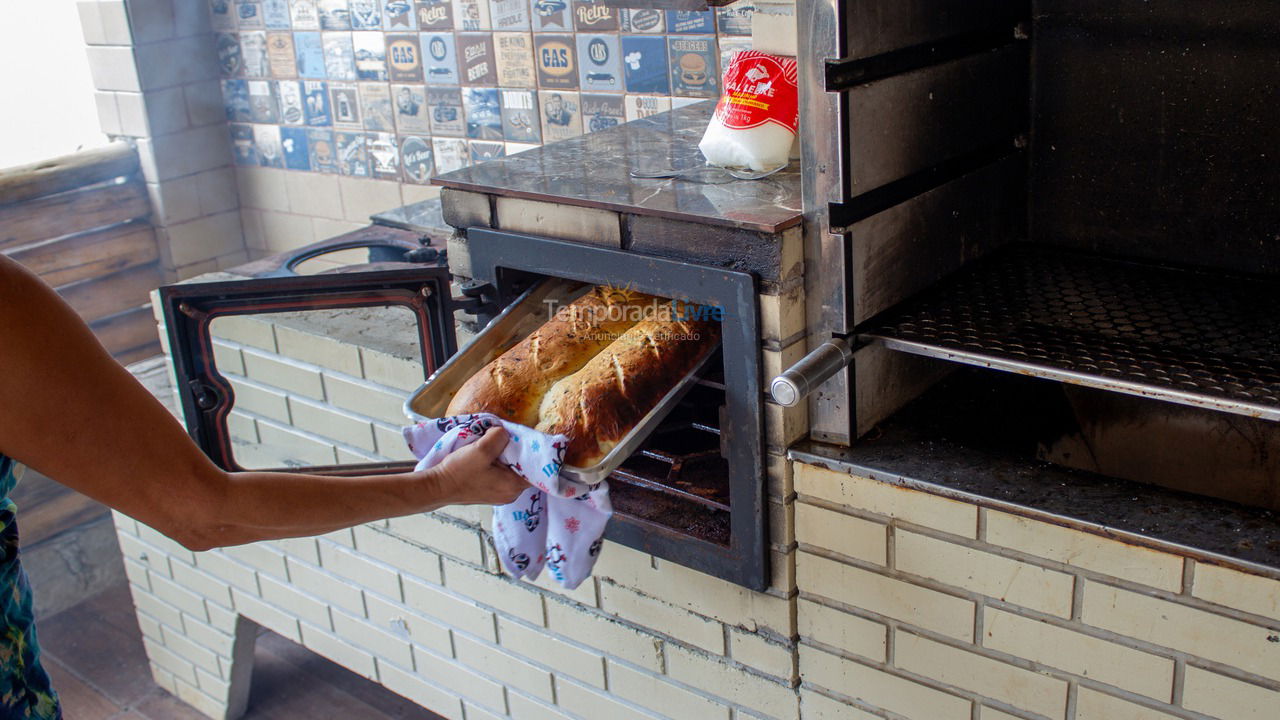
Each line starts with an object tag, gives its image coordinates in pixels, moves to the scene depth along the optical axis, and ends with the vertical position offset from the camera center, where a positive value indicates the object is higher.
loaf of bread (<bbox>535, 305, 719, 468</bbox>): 1.52 -0.55
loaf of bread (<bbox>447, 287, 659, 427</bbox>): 1.61 -0.53
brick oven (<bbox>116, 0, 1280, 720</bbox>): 1.40 -0.65
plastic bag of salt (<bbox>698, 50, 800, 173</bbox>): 1.68 -0.21
